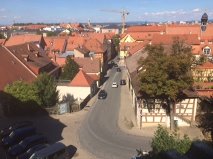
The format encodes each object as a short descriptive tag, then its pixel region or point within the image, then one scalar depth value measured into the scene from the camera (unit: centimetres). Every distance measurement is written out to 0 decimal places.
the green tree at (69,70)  3148
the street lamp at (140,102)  2029
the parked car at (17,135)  1749
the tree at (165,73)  1795
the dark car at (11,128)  1837
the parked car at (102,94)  2842
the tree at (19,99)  2195
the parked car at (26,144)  1634
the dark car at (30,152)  1570
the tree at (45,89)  2329
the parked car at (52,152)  1495
